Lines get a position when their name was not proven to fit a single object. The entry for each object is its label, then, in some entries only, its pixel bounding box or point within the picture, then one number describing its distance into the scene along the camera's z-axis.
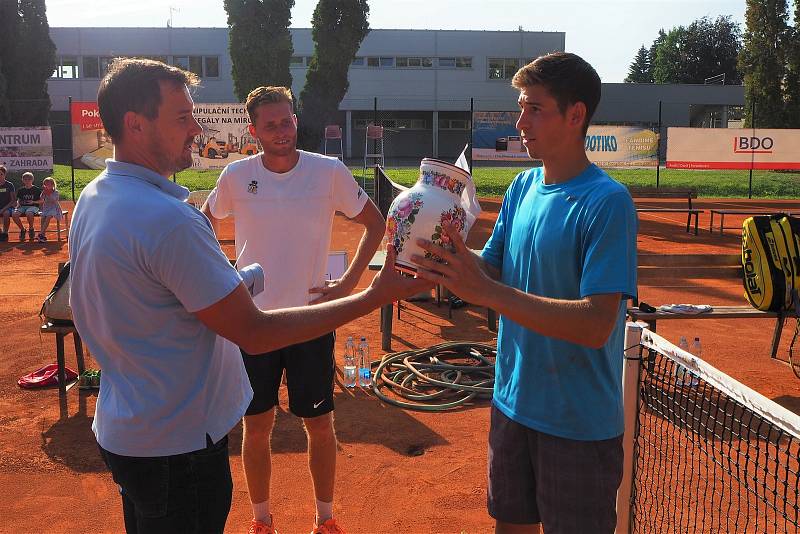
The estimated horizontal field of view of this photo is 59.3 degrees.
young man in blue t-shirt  2.33
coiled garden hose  6.65
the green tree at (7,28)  29.47
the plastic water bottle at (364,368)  7.16
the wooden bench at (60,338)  6.59
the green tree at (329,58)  29.64
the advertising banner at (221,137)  20.08
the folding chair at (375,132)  23.39
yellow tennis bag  6.88
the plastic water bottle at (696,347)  7.19
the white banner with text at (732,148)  22.02
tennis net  3.11
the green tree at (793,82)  33.41
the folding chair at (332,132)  26.69
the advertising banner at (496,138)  23.45
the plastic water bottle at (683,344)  7.27
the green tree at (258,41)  28.89
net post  3.61
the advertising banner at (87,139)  20.92
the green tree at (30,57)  30.12
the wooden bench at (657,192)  20.94
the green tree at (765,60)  34.12
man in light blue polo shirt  2.18
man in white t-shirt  3.86
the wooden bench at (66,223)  16.95
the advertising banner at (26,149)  20.06
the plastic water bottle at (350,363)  7.20
